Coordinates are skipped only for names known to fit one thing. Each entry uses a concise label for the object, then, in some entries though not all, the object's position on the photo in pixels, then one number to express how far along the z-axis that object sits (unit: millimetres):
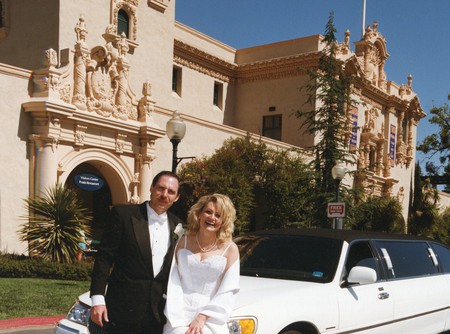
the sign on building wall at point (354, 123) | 36206
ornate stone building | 17109
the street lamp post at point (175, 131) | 12383
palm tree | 14500
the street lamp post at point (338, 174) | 17547
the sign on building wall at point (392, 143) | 42625
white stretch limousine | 4895
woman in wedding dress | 3875
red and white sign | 15625
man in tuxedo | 4070
